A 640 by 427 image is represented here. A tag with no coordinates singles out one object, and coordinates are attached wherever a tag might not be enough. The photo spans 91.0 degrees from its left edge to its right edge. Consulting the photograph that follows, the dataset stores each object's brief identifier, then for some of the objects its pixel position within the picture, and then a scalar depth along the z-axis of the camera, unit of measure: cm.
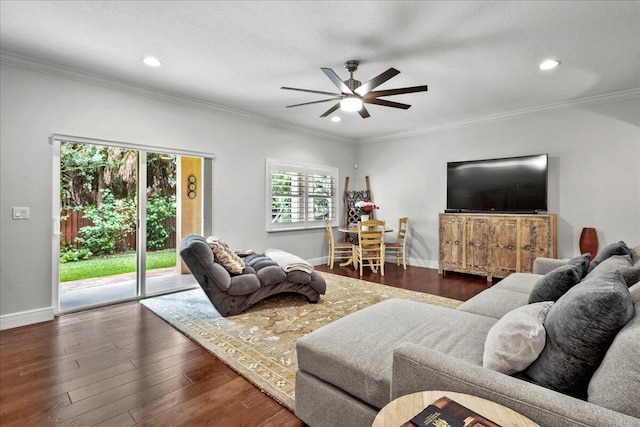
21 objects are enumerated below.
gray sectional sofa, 92
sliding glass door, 410
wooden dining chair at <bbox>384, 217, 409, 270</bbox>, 610
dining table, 590
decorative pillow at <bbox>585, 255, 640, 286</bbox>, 181
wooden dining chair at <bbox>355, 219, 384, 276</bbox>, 555
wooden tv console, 459
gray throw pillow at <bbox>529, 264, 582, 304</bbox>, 175
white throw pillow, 120
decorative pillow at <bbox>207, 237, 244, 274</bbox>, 352
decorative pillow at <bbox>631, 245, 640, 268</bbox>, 223
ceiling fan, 296
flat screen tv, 487
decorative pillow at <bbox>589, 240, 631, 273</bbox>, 235
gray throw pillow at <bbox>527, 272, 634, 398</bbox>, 105
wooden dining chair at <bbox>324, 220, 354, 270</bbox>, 614
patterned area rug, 229
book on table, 82
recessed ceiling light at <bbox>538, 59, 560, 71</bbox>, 334
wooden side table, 88
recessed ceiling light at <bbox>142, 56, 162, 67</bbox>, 328
